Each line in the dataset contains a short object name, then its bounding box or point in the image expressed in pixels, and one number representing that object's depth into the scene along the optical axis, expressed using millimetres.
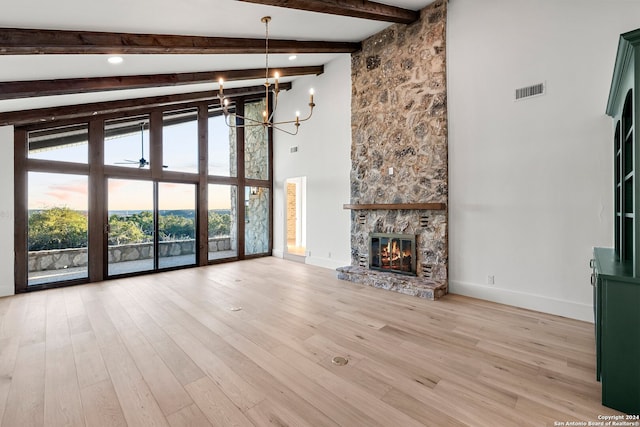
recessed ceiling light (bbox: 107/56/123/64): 3620
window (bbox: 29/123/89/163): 4977
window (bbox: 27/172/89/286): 4965
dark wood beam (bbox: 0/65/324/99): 3443
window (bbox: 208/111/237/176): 7082
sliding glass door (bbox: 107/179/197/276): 5805
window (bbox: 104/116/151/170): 5719
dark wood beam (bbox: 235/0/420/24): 3583
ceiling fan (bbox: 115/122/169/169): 6003
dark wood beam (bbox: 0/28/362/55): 2684
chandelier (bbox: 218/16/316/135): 3530
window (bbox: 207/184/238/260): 7121
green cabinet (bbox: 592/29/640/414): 1859
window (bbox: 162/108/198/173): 6406
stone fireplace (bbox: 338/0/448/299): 4641
